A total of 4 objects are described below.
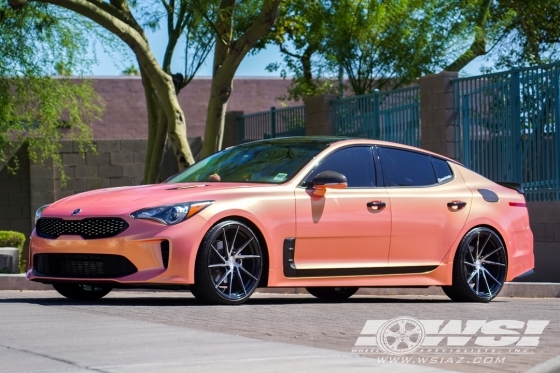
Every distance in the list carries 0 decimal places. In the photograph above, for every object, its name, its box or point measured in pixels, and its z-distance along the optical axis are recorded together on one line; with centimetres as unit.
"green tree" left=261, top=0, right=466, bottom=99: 2334
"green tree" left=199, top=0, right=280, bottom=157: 1753
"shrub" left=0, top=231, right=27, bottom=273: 1859
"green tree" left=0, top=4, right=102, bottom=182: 2003
